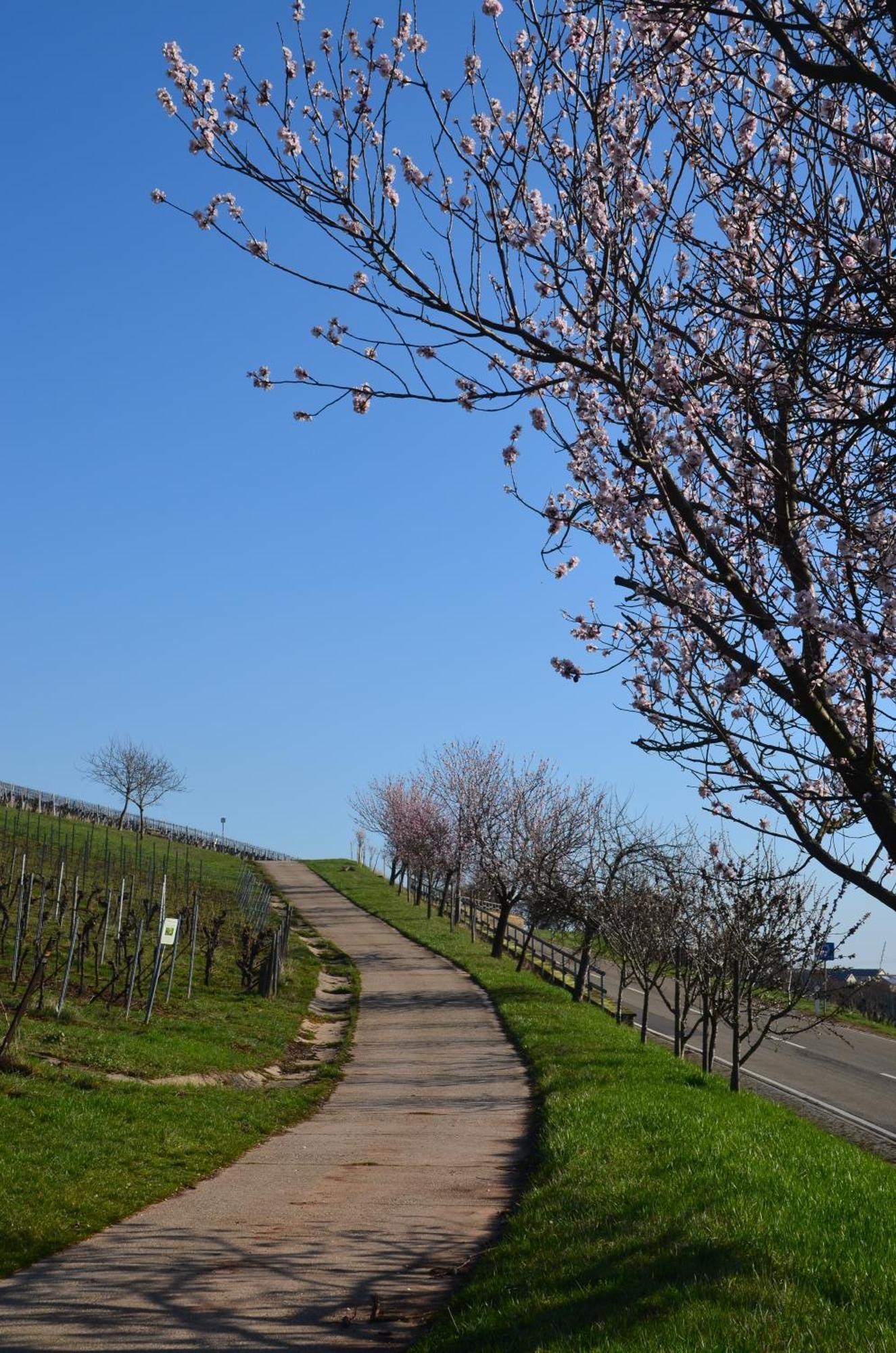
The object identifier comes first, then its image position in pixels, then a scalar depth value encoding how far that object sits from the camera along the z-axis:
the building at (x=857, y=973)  57.75
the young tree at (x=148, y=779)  76.94
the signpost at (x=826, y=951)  18.94
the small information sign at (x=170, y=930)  16.97
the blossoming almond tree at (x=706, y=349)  6.05
